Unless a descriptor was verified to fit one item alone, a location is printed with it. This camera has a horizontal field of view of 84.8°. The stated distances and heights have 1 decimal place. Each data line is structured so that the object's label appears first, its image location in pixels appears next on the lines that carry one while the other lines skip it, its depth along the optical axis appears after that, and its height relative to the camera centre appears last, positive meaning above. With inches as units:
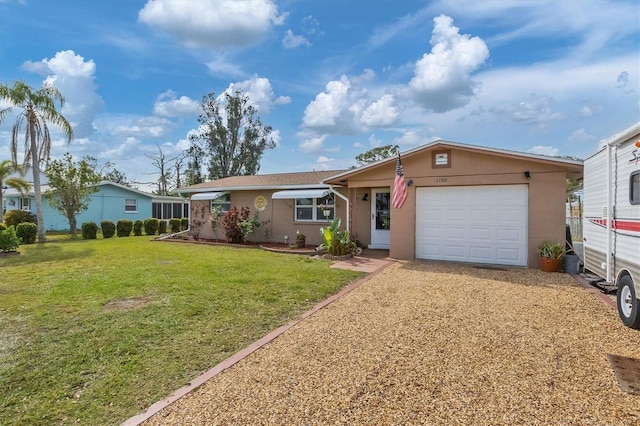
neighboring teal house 955.3 +19.7
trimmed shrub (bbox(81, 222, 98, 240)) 735.1 -38.6
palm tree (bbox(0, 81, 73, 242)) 629.0 +170.0
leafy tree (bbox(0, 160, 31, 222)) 857.5 +80.3
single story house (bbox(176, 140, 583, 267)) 375.6 +12.8
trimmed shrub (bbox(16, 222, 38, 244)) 644.1 -38.2
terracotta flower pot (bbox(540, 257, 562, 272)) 355.9 -51.0
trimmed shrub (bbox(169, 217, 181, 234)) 886.4 -32.6
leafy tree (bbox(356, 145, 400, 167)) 1532.6 +268.9
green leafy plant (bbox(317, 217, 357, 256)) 460.8 -38.3
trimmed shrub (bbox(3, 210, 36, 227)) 824.9 -13.4
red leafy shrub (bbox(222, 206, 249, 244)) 603.8 -18.6
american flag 415.5 +28.8
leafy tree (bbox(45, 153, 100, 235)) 749.3 +58.1
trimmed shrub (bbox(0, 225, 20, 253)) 485.7 -40.5
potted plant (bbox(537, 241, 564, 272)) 356.5 -43.1
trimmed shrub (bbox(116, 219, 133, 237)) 797.9 -36.7
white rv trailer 196.4 -2.7
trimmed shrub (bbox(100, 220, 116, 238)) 765.9 -36.1
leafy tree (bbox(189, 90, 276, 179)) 1413.6 +314.9
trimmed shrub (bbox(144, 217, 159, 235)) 839.8 -33.5
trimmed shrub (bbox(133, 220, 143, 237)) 843.4 -38.9
